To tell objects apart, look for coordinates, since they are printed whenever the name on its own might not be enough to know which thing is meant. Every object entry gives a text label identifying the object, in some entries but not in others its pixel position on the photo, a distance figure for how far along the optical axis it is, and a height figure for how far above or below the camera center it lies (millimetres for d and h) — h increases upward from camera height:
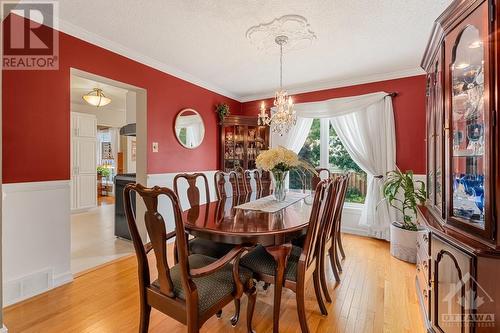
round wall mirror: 3811 +642
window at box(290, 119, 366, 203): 4164 +171
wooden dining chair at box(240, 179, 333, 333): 1597 -709
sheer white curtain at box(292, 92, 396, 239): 3652 +447
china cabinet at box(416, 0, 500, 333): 1182 -82
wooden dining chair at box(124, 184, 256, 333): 1237 -672
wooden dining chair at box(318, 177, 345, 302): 1854 -579
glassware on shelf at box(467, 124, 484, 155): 1331 +166
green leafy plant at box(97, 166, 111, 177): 7773 -123
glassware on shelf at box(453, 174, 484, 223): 1332 -183
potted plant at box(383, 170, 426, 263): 2945 -767
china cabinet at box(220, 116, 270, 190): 4688 +490
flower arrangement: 2316 +54
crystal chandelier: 2779 +625
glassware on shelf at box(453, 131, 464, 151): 1550 +177
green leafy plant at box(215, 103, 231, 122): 4535 +1062
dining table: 1505 -404
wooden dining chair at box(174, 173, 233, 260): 2041 -698
